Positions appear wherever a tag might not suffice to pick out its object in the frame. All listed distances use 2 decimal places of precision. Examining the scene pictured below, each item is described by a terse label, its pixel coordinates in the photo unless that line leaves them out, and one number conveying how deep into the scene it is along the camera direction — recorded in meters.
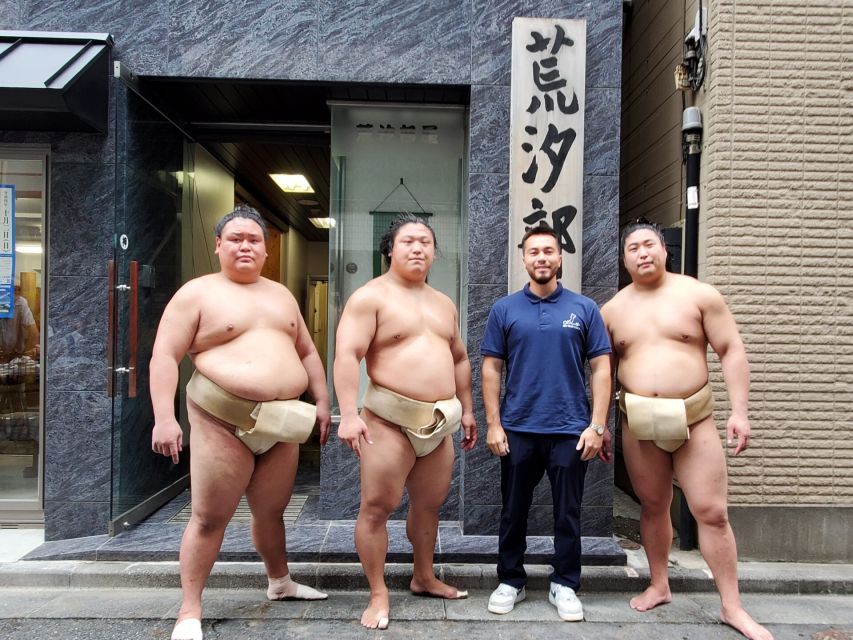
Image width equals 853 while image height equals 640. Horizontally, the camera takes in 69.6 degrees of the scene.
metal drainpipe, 4.09
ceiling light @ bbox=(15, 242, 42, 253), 4.16
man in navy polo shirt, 3.11
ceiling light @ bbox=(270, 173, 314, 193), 7.08
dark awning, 3.46
